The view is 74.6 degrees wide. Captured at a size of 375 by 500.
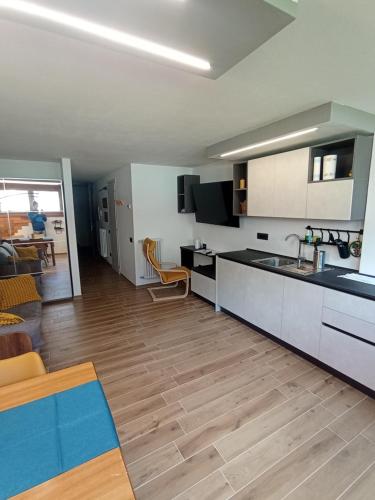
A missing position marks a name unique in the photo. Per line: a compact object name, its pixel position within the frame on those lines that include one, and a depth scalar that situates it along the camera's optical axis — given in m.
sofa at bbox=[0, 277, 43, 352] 2.13
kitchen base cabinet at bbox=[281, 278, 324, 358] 2.41
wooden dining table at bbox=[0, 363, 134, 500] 0.71
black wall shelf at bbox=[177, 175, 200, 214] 5.00
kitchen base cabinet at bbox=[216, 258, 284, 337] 2.83
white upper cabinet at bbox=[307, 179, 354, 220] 2.38
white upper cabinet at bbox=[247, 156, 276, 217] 3.11
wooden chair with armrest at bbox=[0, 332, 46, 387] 1.24
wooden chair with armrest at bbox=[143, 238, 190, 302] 4.26
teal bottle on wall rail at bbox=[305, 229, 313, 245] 2.99
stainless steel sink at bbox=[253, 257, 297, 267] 3.26
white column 4.14
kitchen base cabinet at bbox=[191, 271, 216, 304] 3.86
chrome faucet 3.05
